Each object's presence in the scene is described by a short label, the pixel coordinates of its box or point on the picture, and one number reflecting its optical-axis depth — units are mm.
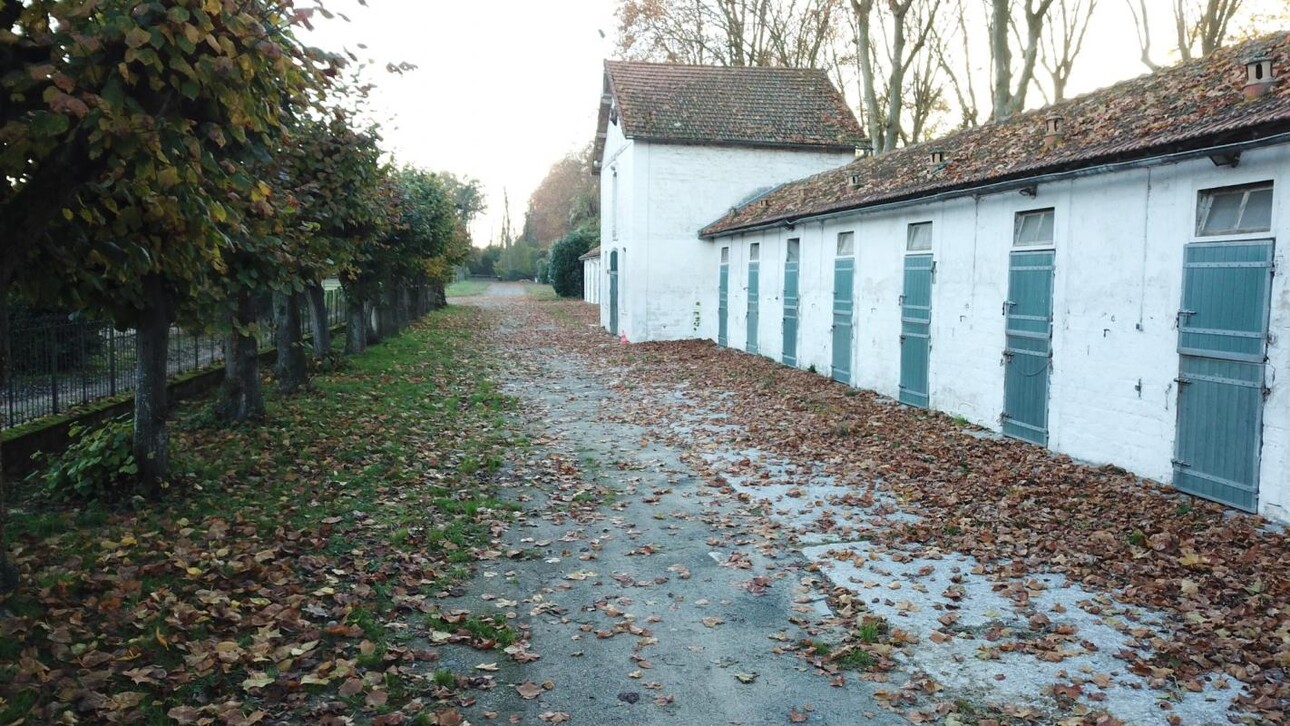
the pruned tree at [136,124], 4512
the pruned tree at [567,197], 71750
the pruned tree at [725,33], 35906
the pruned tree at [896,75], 24969
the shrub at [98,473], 8234
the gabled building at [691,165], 27656
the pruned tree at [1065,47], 27391
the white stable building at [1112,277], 8047
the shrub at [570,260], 63969
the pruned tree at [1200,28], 23469
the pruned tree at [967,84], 32250
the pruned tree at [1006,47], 21692
